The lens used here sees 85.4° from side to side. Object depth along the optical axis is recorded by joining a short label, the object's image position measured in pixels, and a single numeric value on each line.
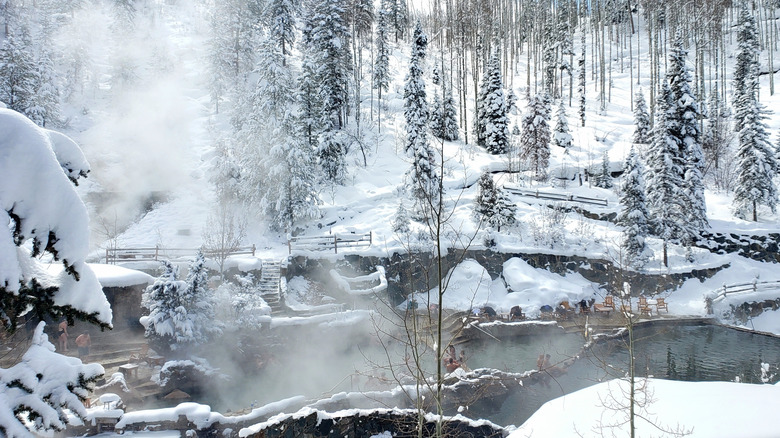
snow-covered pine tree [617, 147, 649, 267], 26.14
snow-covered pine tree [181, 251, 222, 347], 16.45
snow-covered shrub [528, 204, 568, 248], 27.69
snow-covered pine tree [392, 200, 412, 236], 26.95
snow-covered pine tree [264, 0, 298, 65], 47.38
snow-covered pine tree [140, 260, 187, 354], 16.05
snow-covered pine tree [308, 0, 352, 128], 37.34
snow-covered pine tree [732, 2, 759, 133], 46.09
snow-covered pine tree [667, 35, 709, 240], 32.41
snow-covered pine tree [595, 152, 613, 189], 37.41
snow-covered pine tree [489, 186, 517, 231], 28.75
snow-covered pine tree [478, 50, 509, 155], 41.81
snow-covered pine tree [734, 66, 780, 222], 29.73
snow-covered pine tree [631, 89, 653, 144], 42.53
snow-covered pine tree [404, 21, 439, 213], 30.34
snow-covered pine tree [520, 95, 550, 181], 38.19
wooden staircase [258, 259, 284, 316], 20.69
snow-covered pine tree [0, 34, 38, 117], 33.38
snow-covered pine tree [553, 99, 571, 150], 43.61
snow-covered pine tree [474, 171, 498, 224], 28.92
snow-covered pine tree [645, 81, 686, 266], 27.06
